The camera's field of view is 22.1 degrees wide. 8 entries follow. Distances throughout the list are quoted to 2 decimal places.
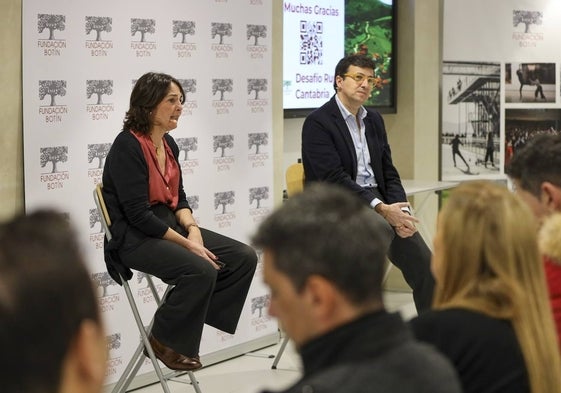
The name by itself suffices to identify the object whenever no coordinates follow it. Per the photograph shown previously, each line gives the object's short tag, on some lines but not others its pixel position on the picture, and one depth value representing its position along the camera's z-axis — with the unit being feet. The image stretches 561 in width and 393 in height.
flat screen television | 32.04
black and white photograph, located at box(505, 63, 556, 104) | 39.78
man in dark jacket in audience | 7.34
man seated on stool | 24.87
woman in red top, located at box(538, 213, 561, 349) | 11.45
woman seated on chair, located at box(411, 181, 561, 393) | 9.27
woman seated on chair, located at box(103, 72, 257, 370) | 20.74
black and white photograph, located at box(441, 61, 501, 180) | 37.88
